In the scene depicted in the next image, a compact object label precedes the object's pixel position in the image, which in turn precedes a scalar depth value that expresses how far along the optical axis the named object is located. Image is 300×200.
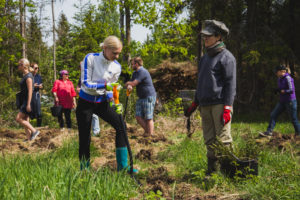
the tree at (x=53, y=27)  14.60
